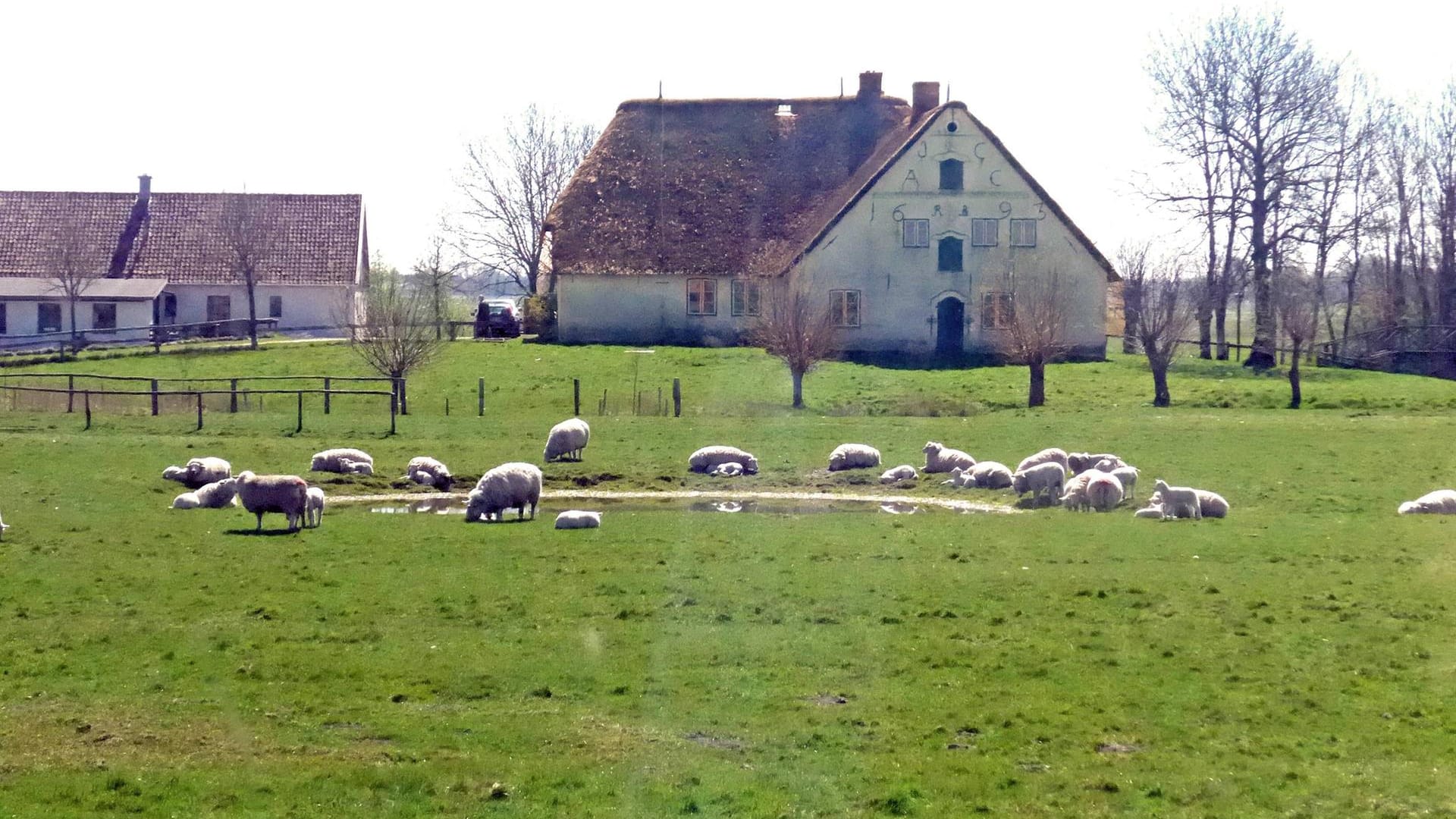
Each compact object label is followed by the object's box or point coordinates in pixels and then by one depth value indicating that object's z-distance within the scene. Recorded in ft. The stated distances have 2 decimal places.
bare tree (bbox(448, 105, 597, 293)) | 317.22
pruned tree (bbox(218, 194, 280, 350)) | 234.99
